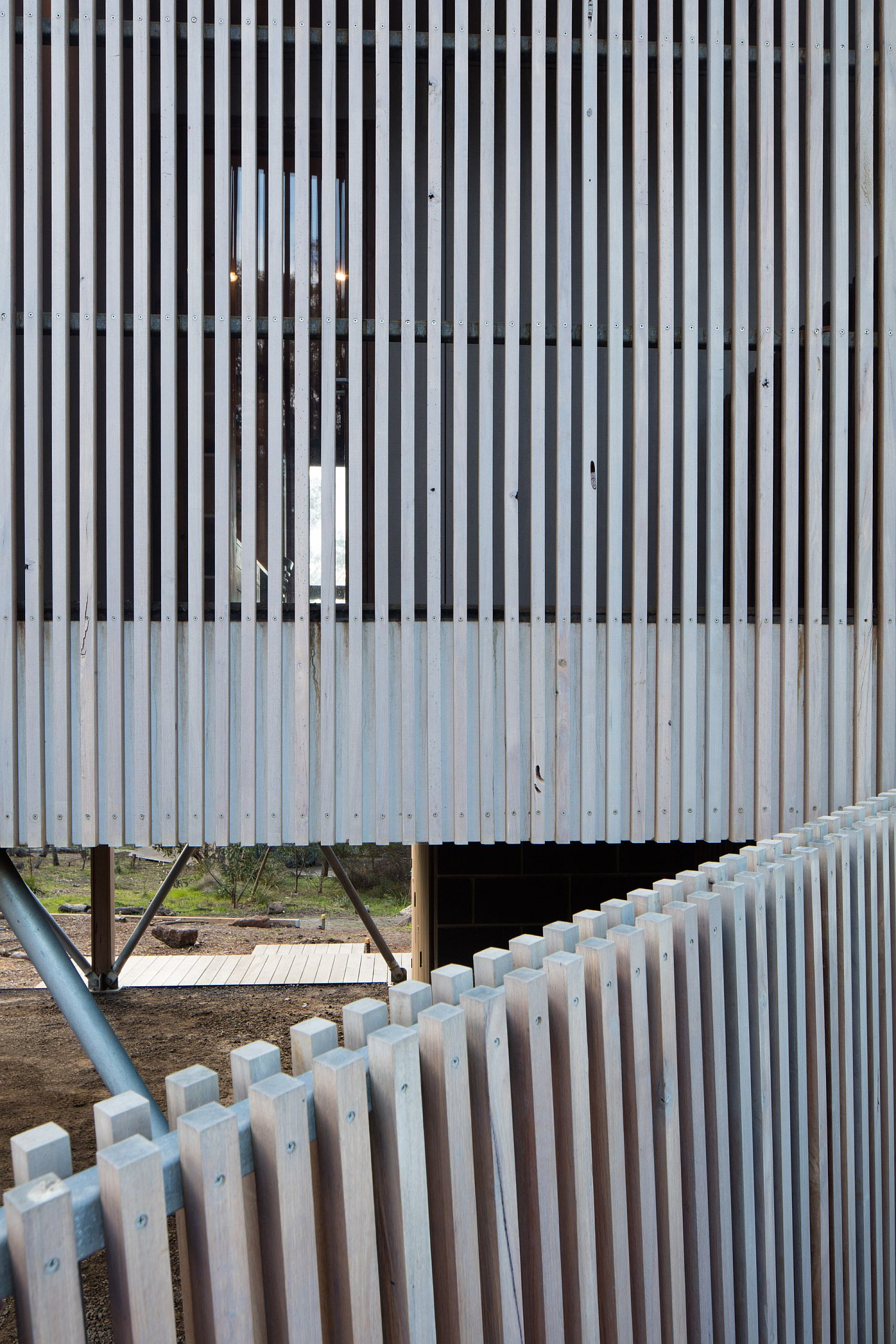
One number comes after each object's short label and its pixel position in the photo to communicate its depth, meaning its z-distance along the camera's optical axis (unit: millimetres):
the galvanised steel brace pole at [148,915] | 8344
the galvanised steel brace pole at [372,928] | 8453
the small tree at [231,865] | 15312
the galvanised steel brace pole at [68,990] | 3867
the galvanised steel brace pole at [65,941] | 4736
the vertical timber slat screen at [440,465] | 4238
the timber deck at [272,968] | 8992
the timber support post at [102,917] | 8148
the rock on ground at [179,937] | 11297
